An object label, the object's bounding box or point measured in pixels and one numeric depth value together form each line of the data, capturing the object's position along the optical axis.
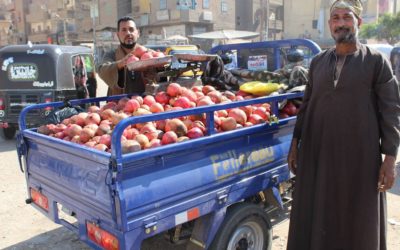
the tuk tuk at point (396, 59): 9.61
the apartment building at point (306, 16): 50.00
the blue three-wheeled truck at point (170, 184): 2.23
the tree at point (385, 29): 39.38
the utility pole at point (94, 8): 43.42
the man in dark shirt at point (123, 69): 3.92
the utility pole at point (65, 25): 42.01
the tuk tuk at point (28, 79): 7.90
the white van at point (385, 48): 15.76
